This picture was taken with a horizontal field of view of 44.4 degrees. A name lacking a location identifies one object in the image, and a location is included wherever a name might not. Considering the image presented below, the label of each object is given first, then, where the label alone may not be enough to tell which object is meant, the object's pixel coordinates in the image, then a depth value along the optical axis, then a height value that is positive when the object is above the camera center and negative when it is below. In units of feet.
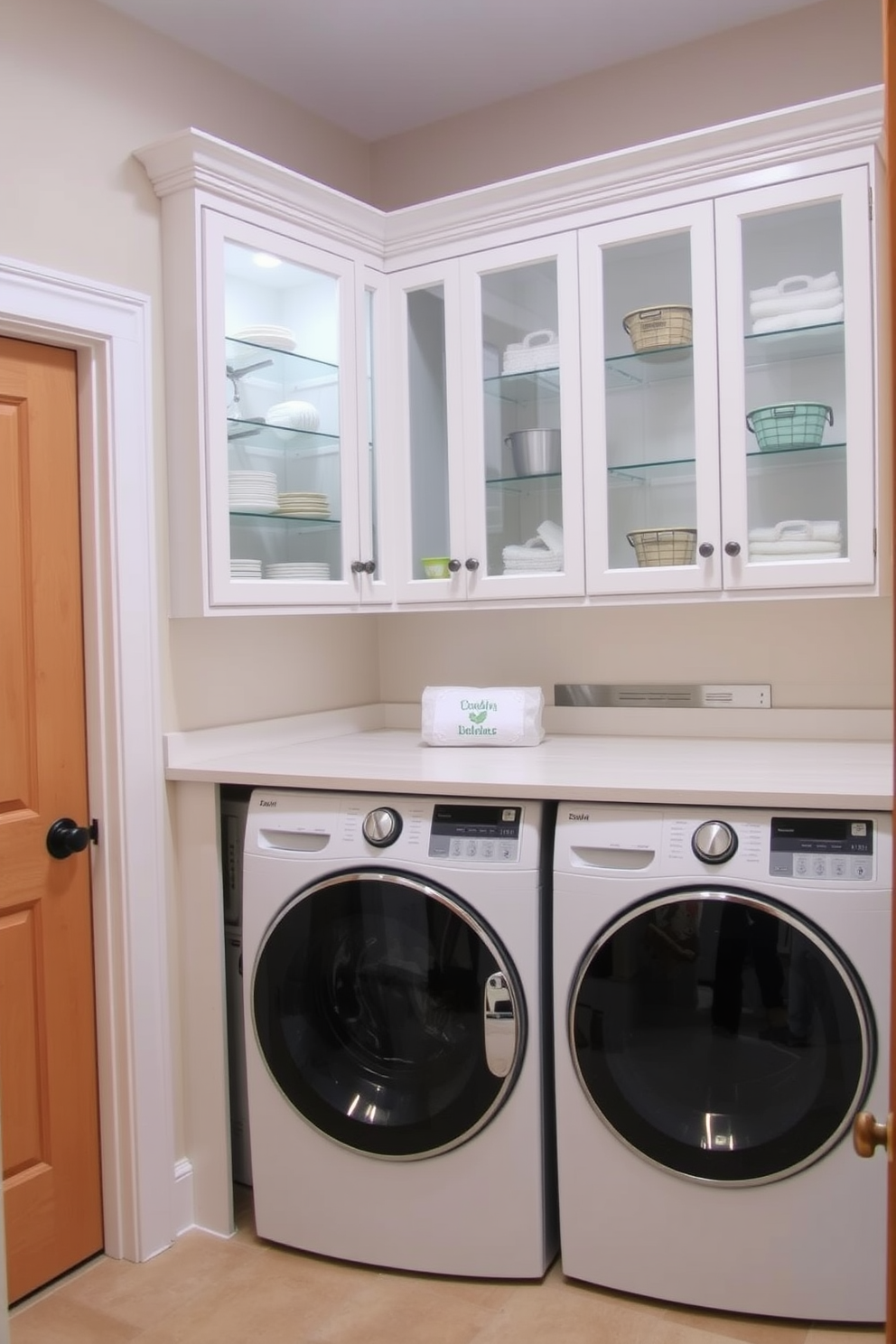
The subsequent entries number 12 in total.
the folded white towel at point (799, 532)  7.46 +0.71
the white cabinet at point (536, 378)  7.44 +1.93
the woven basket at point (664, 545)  7.87 +0.67
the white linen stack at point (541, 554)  8.41 +0.67
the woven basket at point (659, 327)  7.80 +2.23
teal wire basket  7.48 +1.45
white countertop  6.49 -0.86
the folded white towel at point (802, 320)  7.39 +2.15
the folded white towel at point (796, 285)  7.39 +2.38
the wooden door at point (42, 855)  6.98 -1.32
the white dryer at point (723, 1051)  6.15 -2.40
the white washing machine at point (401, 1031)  6.85 -2.50
